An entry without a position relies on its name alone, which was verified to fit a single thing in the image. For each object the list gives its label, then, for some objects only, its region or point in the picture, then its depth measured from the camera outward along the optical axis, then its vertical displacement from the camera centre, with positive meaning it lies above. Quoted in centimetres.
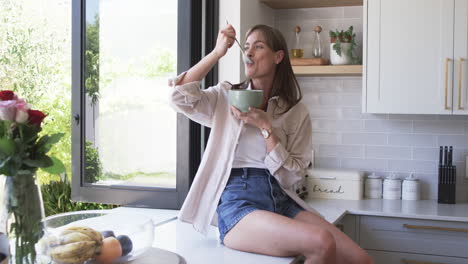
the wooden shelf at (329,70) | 389 +21
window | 351 -3
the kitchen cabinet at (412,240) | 346 -78
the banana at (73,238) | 182 -41
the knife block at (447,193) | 386 -56
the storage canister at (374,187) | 405 -55
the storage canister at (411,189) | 394 -54
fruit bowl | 182 -42
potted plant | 395 +36
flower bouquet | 169 -19
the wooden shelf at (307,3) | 401 +65
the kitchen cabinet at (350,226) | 364 -72
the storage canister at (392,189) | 399 -55
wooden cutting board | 396 +26
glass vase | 174 -32
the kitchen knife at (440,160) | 389 -36
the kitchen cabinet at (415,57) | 364 +28
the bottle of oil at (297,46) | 408 +39
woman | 247 -22
